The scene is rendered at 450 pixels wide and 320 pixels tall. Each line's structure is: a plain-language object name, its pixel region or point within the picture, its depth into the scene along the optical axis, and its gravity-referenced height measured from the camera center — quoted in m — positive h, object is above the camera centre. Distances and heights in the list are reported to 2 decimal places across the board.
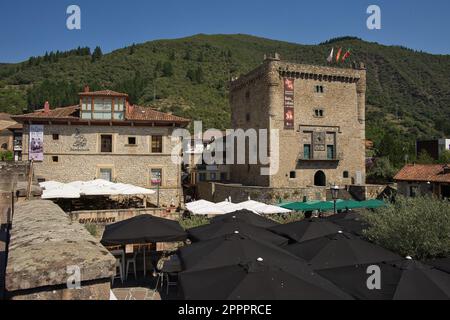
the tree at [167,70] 98.68 +25.41
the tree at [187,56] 117.75 +34.74
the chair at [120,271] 9.51 -2.87
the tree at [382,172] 40.78 -1.08
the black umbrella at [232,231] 9.81 -1.99
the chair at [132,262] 10.14 -2.84
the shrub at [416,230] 8.64 -1.68
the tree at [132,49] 118.97 +38.04
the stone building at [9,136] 47.72 +3.96
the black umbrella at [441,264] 6.49 -1.90
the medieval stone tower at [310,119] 34.72 +4.35
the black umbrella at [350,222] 11.80 -2.16
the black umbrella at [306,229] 10.73 -2.08
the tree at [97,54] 112.01 +34.02
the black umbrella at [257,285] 4.77 -1.73
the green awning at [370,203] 23.85 -2.74
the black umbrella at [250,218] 12.48 -2.00
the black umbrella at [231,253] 6.71 -1.83
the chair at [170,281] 8.89 -2.99
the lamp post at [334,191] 14.96 -1.19
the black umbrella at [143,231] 9.67 -1.96
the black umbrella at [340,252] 7.80 -2.04
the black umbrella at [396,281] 5.48 -1.97
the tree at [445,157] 45.49 +0.72
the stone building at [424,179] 27.88 -1.34
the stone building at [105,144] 27.28 +1.37
